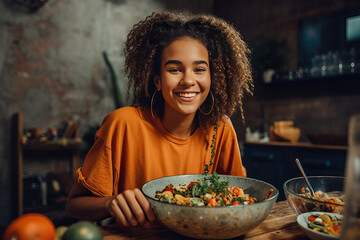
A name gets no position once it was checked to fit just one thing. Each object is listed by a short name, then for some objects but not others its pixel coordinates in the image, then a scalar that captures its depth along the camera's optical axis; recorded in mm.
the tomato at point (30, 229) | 507
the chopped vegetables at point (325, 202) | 685
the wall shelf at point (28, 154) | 2902
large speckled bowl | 563
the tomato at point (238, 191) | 749
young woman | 1058
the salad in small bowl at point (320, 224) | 587
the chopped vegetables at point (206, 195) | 678
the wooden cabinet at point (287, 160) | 2641
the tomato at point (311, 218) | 662
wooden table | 678
